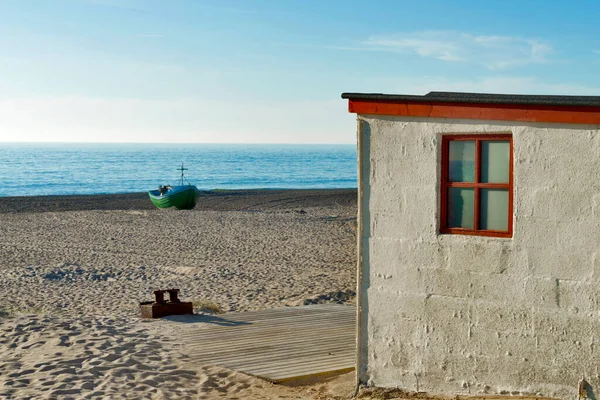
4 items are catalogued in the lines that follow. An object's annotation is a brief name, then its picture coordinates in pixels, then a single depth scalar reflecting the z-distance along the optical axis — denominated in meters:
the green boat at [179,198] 34.12
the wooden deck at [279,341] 9.02
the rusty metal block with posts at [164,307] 11.86
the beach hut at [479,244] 6.43
